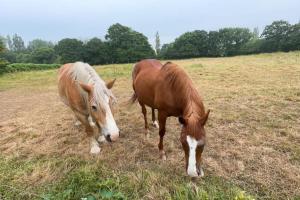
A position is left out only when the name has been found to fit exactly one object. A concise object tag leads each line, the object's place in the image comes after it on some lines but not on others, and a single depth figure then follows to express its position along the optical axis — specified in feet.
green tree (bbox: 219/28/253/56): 147.60
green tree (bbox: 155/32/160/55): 249.47
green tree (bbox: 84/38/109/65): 133.13
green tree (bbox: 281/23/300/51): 119.65
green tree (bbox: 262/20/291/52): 133.59
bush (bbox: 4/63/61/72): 80.86
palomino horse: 11.56
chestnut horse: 9.71
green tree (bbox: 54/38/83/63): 135.23
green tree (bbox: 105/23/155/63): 136.36
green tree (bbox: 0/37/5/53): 66.57
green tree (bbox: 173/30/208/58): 144.46
